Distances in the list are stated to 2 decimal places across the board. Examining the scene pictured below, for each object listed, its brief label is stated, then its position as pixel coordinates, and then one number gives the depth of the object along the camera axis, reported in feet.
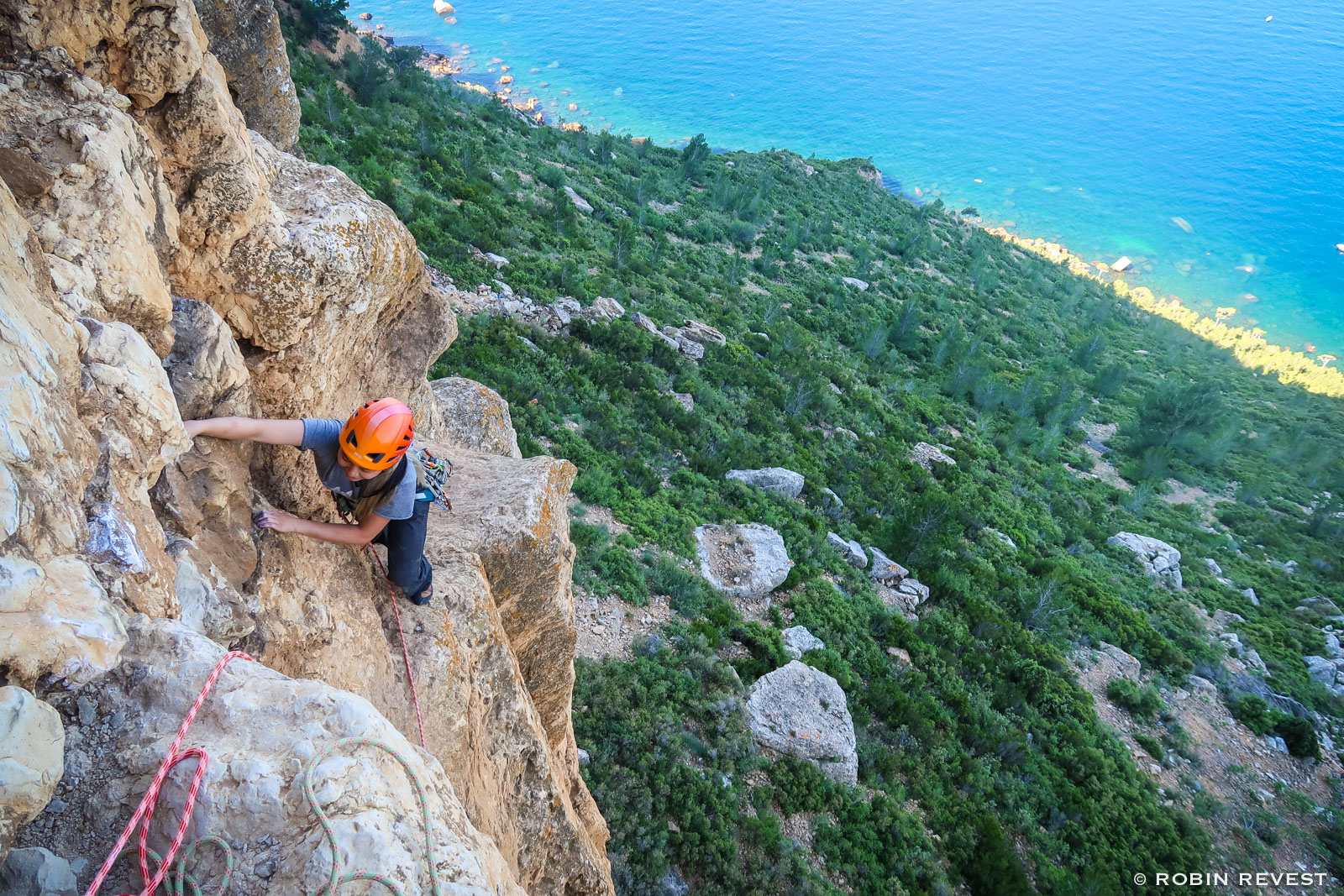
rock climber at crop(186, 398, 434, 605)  11.75
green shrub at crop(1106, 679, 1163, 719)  50.60
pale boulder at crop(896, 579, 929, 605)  50.62
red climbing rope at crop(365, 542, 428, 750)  13.09
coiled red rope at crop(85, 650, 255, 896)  6.60
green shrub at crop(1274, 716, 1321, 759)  52.37
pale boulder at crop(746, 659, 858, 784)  33.32
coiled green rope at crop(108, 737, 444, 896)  7.05
